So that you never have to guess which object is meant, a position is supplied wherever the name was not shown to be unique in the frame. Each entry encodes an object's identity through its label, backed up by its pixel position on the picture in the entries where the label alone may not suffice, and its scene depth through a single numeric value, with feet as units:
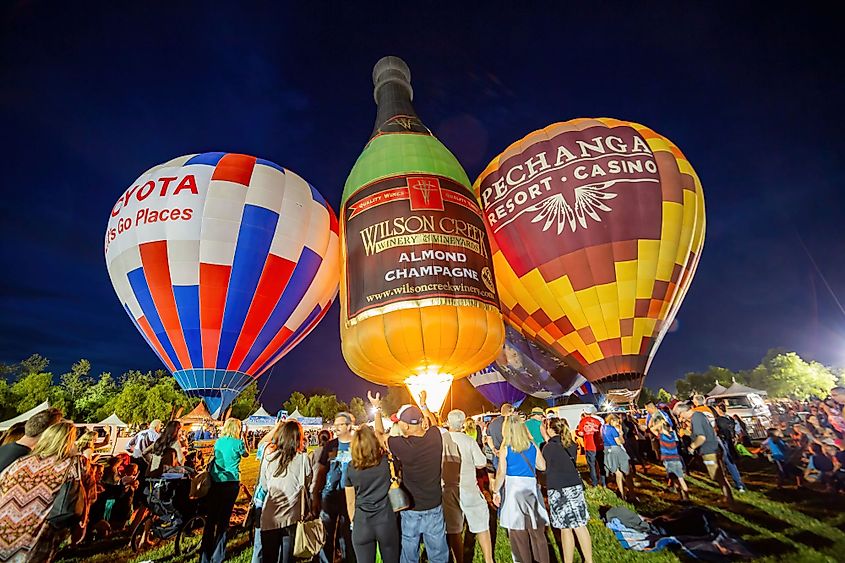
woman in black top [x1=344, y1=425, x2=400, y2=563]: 10.48
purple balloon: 63.16
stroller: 15.90
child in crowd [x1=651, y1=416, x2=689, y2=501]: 20.18
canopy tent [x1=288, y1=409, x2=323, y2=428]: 105.54
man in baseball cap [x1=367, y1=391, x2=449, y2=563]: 11.17
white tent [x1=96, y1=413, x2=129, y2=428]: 83.71
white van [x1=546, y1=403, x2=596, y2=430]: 47.74
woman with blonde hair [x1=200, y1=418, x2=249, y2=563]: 13.91
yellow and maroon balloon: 28.78
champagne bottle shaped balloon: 20.94
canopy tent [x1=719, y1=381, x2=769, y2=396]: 70.70
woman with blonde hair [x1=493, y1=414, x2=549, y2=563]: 12.36
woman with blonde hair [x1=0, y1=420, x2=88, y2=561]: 9.02
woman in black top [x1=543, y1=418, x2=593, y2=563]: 12.57
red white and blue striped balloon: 32.76
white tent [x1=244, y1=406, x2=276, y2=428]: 97.76
